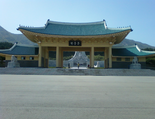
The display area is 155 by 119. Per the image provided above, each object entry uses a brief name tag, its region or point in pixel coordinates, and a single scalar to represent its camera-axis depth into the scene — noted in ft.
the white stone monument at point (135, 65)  66.41
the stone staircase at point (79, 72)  57.93
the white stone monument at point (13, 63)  65.63
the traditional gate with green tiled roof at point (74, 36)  69.51
